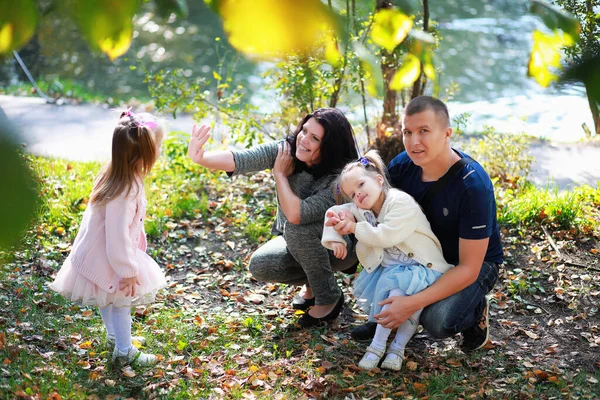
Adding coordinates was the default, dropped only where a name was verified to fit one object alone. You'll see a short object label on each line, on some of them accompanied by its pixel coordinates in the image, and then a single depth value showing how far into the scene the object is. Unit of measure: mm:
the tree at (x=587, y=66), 2743
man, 5025
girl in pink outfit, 4953
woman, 5355
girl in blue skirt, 5043
